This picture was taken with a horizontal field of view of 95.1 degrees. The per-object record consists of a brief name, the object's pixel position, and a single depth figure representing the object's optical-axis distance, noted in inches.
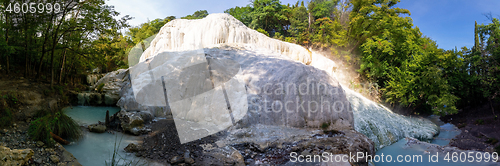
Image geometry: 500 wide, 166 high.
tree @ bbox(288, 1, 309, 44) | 876.6
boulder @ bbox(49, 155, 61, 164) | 176.0
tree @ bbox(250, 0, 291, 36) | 974.8
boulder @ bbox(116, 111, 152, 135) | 263.4
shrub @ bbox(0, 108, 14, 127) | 211.3
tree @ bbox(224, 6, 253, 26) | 1068.5
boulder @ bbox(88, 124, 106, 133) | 257.3
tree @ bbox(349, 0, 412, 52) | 584.7
